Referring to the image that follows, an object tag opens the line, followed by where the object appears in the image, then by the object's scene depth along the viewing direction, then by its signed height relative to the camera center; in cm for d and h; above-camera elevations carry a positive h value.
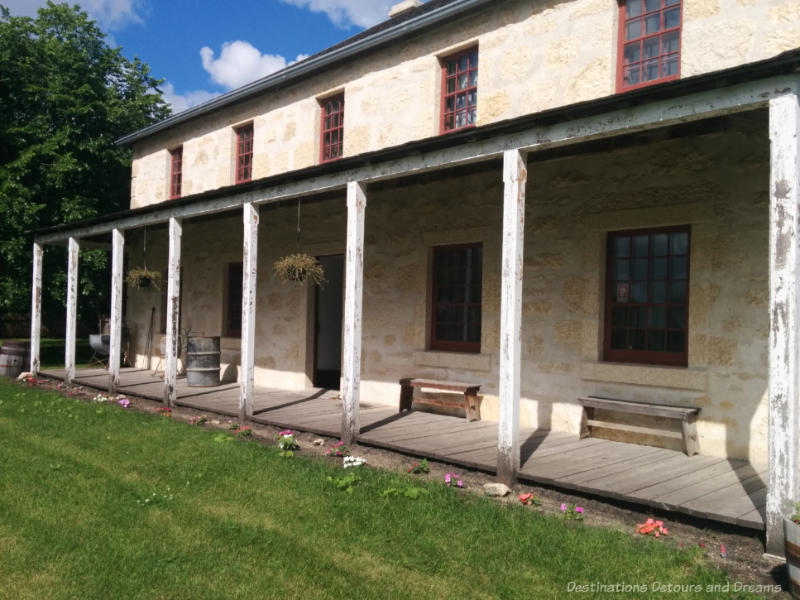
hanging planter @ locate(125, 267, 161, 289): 1186 +41
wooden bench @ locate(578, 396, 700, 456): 648 -102
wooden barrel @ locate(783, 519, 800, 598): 358 -130
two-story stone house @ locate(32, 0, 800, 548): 548 +115
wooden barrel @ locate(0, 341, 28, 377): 1353 -129
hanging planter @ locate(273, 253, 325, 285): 847 +47
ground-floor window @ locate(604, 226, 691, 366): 711 +18
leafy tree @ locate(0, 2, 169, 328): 1554 +410
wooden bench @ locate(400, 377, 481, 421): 848 -108
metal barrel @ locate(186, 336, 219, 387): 1160 -103
